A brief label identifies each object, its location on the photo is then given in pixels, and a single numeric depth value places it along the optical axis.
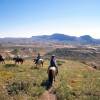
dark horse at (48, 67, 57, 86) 11.00
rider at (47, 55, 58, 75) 11.62
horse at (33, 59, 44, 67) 17.91
